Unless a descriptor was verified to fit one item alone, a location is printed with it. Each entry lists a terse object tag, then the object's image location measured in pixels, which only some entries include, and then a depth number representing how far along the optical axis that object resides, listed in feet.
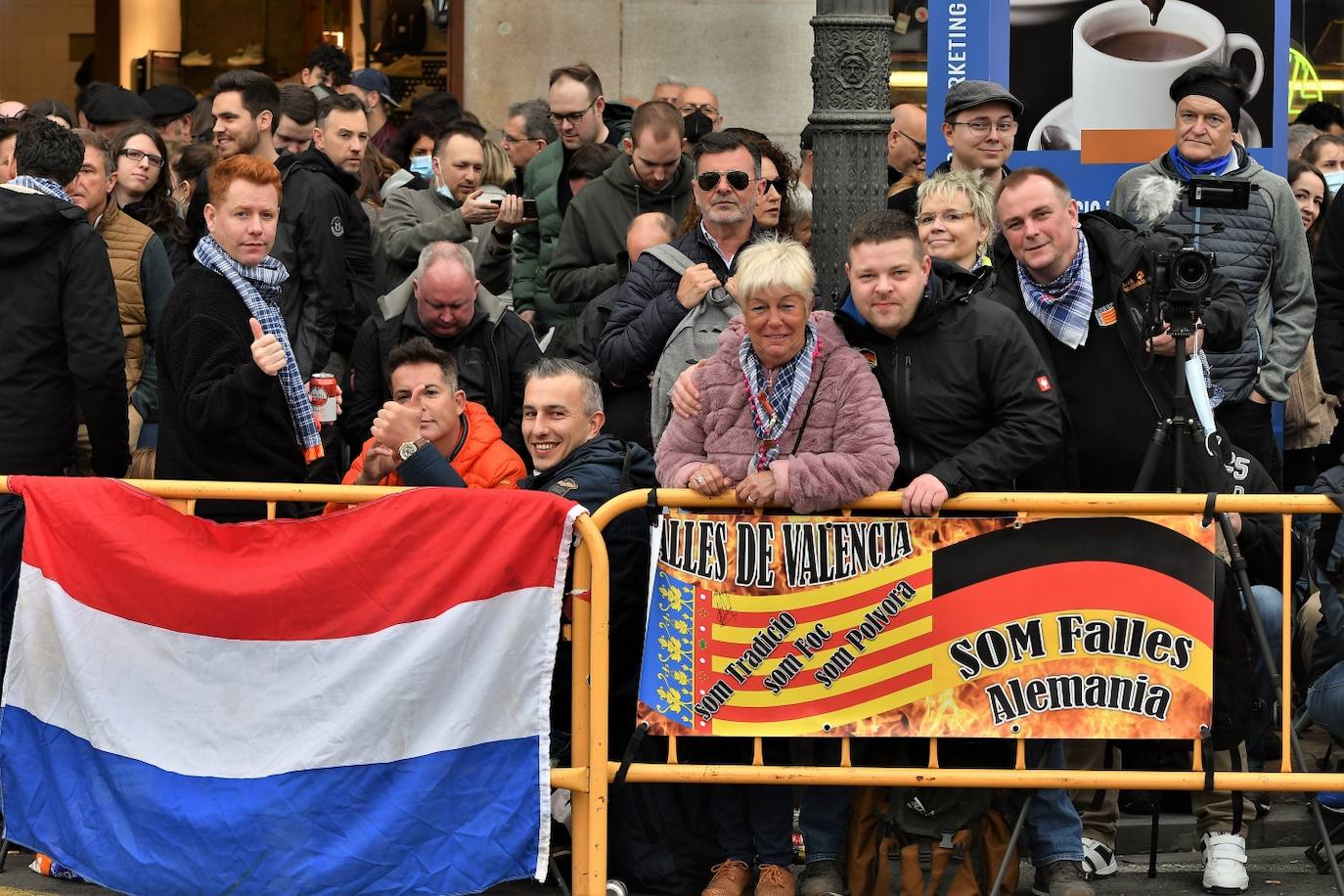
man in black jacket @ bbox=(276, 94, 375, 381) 50.43
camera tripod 36.48
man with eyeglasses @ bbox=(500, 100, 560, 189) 62.22
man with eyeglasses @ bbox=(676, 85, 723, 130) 64.55
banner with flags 35.97
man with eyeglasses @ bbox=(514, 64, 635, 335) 54.00
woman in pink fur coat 35.84
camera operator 46.96
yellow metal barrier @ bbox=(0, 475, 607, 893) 35.54
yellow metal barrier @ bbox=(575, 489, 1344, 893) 35.63
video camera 37.32
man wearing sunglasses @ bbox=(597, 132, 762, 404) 42.55
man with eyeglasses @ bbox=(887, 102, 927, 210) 59.89
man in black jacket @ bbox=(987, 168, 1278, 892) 39.47
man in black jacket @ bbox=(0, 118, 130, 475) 42.12
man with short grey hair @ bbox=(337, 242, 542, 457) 47.28
